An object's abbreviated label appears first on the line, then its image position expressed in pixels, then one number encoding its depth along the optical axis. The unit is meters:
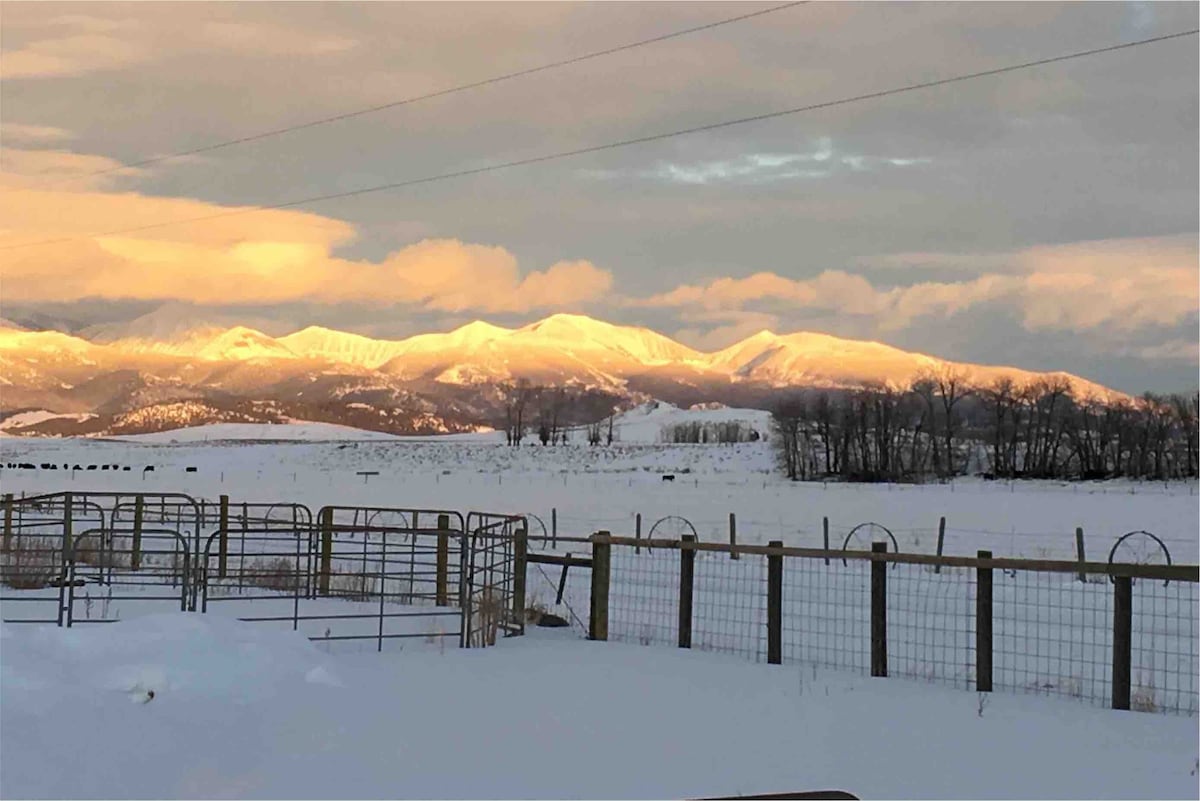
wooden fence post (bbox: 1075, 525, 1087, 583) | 25.78
